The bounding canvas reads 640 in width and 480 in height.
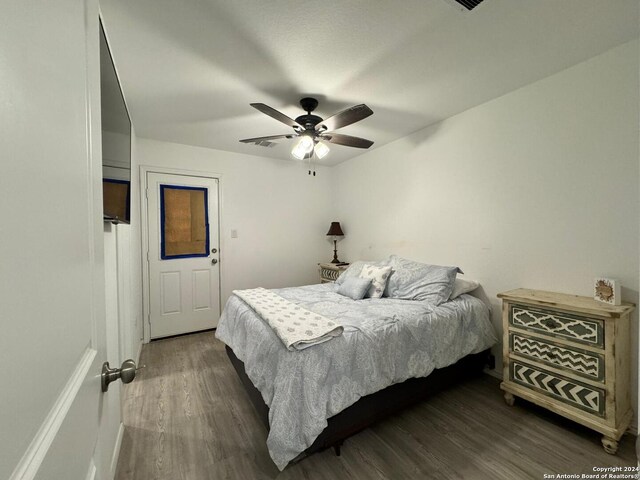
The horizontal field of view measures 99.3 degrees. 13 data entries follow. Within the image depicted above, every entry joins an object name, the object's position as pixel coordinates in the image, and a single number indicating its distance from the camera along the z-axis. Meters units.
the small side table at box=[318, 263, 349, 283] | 3.99
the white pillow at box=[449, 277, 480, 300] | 2.54
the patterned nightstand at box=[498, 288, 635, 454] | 1.68
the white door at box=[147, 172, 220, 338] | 3.48
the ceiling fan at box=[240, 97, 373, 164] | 2.14
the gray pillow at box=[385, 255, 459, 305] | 2.46
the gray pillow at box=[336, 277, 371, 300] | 2.72
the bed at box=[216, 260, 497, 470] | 1.51
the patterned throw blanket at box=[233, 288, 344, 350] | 1.62
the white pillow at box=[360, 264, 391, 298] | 2.76
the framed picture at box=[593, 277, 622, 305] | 1.78
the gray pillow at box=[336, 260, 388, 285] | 3.09
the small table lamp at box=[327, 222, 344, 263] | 4.38
